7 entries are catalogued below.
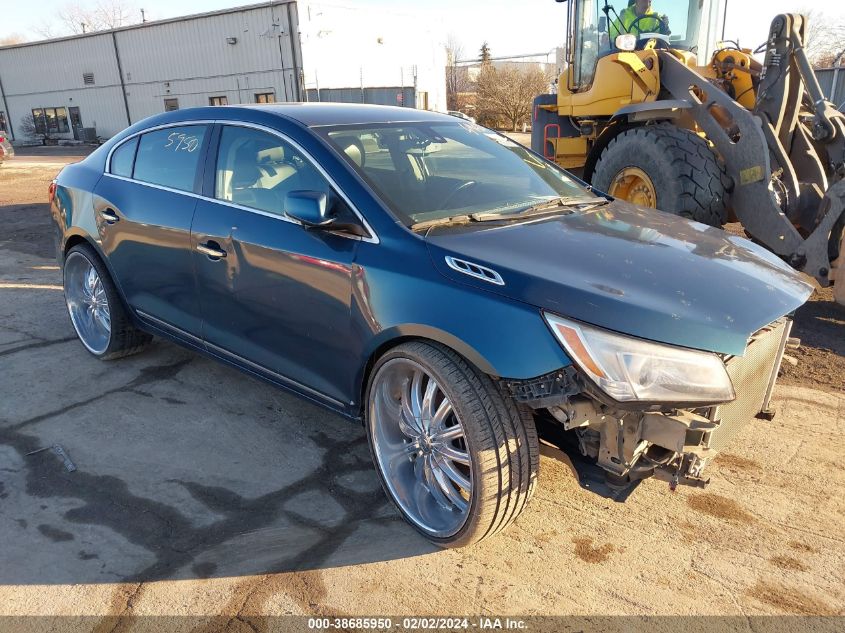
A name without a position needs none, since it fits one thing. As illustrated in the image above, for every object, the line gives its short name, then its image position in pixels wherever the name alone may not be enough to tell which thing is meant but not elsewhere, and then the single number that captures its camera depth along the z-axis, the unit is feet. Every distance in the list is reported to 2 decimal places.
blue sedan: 7.79
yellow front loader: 18.03
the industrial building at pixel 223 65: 87.20
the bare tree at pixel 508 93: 100.01
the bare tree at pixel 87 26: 219.00
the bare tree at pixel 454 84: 130.86
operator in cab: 24.43
